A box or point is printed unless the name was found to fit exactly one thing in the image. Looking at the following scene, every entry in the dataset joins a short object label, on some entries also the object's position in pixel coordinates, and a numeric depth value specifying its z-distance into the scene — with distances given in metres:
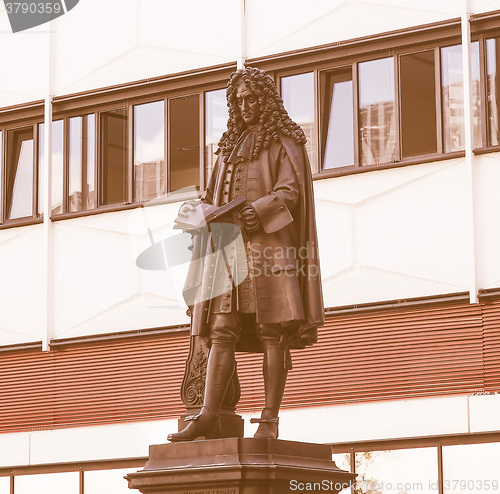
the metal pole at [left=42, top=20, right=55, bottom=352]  20.67
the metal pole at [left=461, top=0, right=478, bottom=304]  17.44
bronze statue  10.44
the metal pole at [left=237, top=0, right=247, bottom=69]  19.77
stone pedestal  9.67
